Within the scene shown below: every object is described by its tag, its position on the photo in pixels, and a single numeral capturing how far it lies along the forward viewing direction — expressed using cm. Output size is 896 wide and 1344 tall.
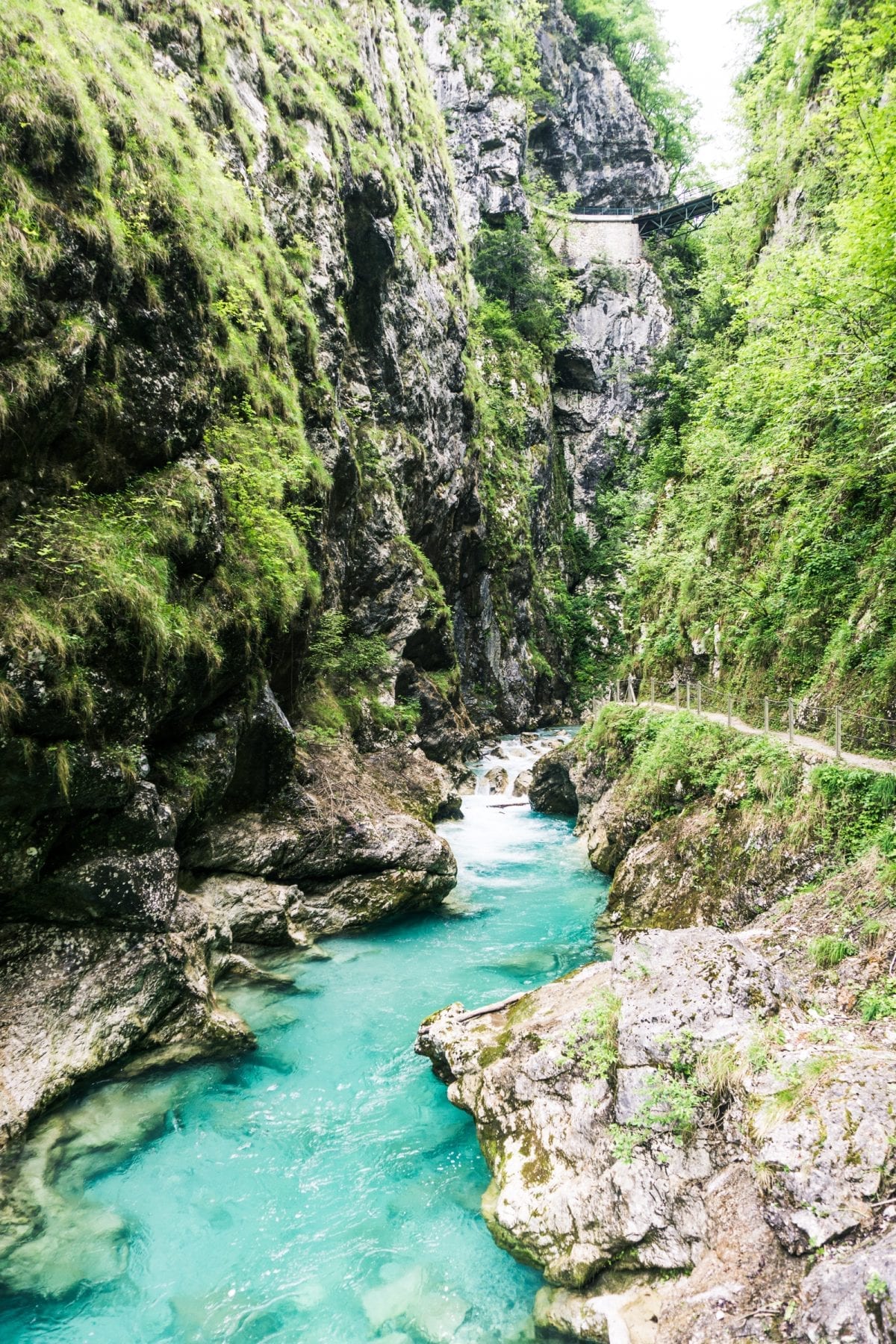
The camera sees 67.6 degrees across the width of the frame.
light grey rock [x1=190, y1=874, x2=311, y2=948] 1014
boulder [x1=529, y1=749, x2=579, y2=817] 2067
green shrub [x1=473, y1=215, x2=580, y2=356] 3969
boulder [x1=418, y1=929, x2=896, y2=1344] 387
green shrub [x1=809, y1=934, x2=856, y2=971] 639
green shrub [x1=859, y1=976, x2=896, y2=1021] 539
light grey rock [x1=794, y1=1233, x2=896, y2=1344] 314
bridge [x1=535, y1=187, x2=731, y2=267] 4775
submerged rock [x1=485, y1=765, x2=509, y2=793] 2367
